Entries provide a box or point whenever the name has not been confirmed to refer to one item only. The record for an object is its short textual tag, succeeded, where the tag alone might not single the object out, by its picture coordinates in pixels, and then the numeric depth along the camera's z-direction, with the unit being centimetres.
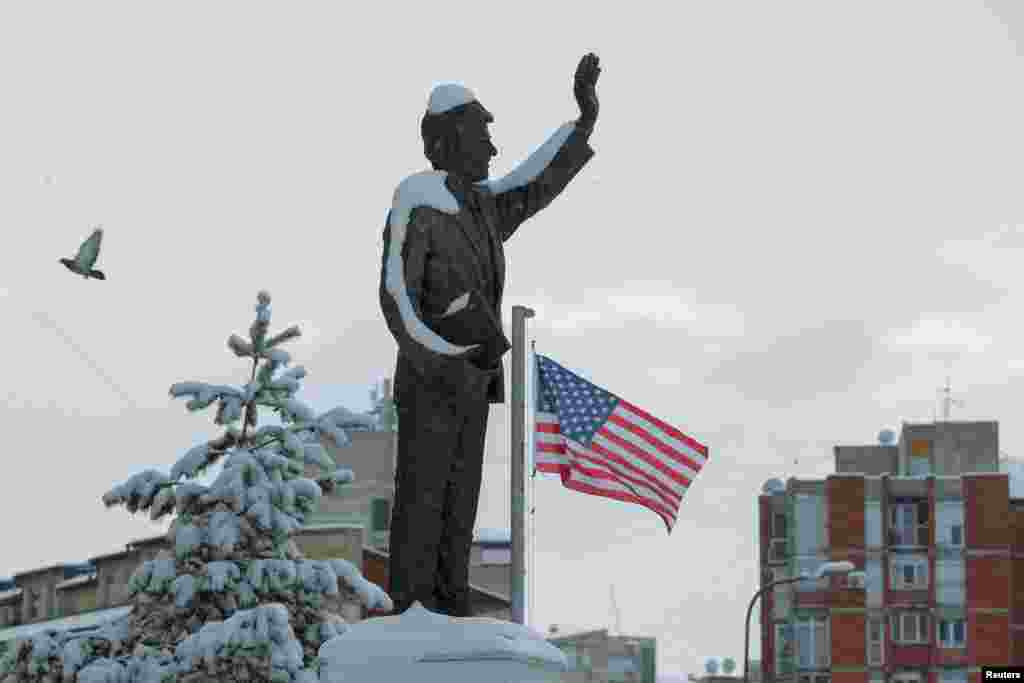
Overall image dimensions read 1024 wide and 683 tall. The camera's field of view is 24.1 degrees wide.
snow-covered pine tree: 2350
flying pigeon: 2431
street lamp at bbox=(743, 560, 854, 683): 4274
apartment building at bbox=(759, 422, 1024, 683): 8850
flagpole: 1944
